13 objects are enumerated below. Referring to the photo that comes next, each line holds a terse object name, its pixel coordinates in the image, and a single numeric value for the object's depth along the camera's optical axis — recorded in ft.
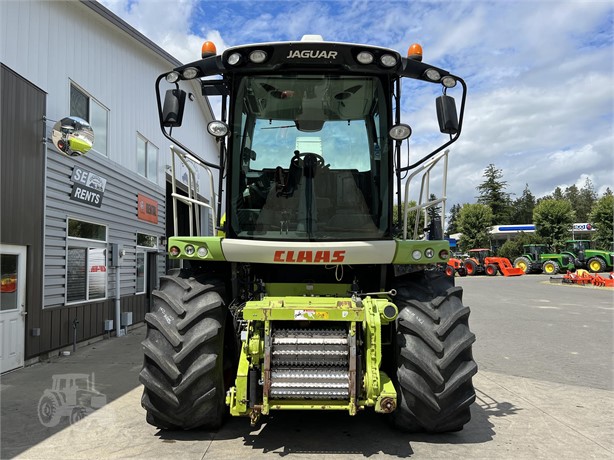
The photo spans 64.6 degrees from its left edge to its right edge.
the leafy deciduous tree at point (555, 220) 157.38
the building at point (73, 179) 23.85
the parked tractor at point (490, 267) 117.08
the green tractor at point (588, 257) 109.29
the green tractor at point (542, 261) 113.50
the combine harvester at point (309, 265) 12.42
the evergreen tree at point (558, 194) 301.12
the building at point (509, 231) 207.89
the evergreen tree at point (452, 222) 287.85
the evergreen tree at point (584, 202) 271.49
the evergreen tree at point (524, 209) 270.67
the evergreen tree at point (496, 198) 219.61
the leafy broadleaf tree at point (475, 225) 189.57
